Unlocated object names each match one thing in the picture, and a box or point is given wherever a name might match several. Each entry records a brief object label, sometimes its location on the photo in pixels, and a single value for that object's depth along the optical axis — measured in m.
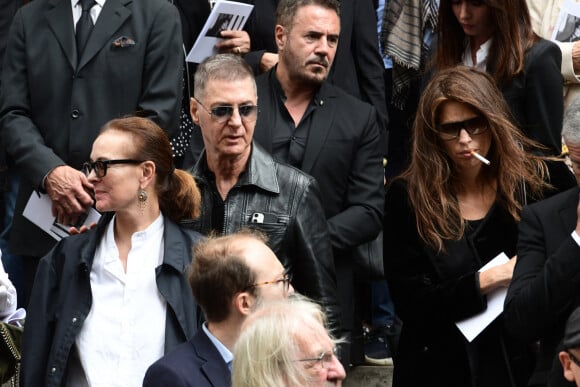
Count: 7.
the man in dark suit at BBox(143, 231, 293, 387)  10.30
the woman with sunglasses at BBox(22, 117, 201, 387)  11.98
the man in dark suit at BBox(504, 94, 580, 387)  11.04
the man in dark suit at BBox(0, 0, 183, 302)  14.98
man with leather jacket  12.91
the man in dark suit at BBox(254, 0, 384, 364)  14.97
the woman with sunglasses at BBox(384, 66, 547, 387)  12.63
